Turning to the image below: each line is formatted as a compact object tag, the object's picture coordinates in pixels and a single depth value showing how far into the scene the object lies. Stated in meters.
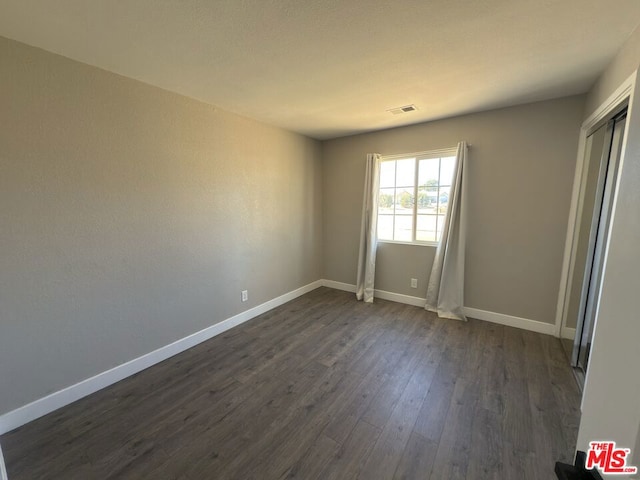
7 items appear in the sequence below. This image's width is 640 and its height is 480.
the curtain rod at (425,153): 3.05
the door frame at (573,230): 2.34
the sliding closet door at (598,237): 1.82
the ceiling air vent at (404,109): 2.65
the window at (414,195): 3.21
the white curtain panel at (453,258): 2.94
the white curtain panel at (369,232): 3.56
